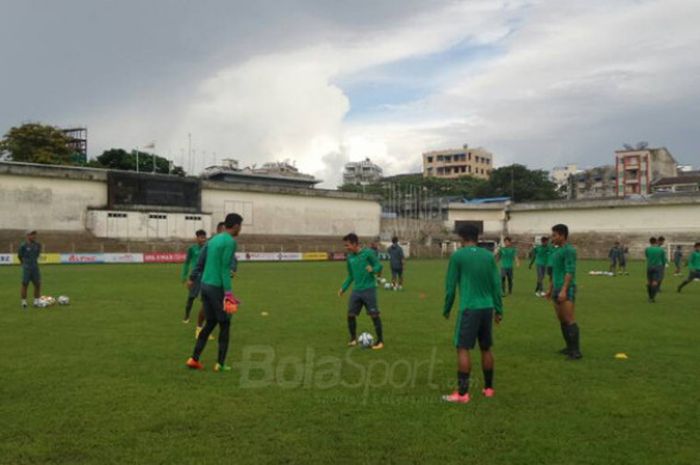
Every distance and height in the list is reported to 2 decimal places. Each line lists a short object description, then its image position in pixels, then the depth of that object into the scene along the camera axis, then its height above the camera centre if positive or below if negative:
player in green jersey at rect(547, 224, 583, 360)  9.36 -0.74
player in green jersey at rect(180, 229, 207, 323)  12.56 -0.50
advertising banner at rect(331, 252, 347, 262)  55.21 -1.33
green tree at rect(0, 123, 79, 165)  61.00 +10.01
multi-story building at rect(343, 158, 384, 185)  141.35 +17.04
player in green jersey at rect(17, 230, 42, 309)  14.92 -0.48
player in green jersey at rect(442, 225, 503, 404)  6.97 -0.71
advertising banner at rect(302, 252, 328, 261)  53.04 -1.26
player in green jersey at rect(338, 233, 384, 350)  10.48 -0.67
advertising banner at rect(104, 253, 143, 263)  42.06 -1.06
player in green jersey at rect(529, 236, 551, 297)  19.28 -0.58
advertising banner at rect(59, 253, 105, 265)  40.41 -1.05
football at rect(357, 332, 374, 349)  10.08 -1.65
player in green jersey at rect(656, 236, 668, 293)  17.70 -0.14
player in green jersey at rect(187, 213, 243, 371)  8.32 -0.66
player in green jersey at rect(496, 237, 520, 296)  19.41 -0.55
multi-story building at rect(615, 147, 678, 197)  95.19 +11.50
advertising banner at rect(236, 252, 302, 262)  49.56 -1.23
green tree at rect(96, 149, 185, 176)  72.94 +10.07
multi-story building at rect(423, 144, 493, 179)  120.94 +15.80
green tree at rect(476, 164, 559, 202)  85.81 +8.06
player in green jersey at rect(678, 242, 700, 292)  18.55 -0.73
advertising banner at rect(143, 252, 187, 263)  44.16 -1.13
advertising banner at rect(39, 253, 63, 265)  39.06 -1.02
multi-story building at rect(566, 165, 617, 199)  102.75 +10.06
